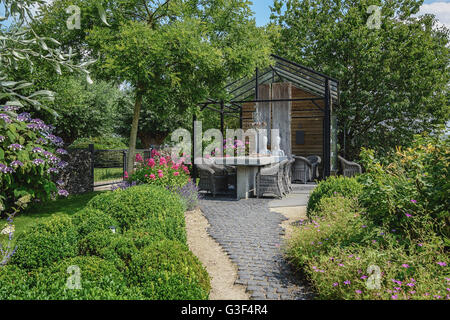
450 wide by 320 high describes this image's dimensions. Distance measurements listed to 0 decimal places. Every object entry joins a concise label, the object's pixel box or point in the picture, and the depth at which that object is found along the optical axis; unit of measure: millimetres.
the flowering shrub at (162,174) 6980
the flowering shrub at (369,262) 2770
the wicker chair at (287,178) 9670
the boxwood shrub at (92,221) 3734
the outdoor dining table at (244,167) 8602
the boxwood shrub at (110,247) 3066
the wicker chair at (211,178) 8969
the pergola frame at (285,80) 10188
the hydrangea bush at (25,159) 5988
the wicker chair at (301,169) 12406
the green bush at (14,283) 2256
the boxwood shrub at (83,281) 2193
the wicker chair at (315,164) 13278
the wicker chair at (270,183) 8706
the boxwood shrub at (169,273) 2623
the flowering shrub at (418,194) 3420
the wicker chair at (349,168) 11408
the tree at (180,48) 6590
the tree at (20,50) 2242
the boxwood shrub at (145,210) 4047
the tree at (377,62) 14758
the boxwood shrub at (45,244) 3134
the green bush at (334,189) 5909
